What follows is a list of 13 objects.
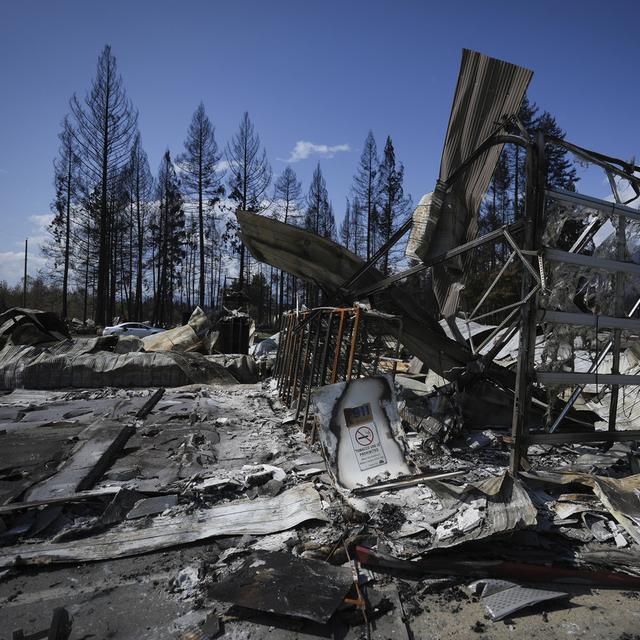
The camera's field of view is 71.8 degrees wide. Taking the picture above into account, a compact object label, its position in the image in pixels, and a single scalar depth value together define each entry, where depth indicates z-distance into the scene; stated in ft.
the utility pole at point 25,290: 133.18
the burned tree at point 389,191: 110.52
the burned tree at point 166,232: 120.06
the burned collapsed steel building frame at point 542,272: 13.05
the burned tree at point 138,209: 114.01
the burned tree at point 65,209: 105.09
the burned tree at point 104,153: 86.43
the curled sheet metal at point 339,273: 19.97
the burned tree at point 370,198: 111.96
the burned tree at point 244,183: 98.89
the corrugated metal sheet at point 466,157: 15.74
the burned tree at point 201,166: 100.75
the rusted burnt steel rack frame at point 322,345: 17.86
